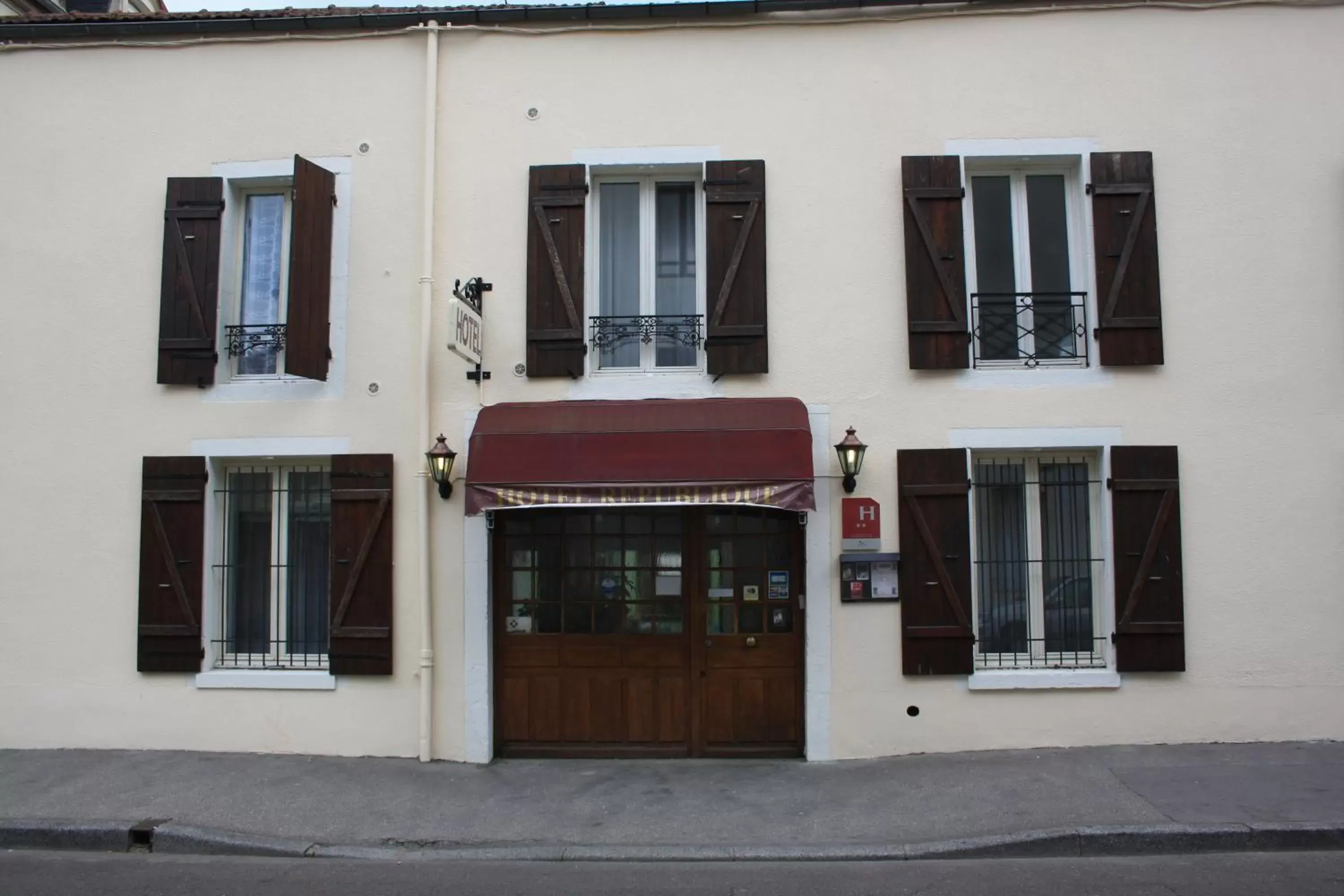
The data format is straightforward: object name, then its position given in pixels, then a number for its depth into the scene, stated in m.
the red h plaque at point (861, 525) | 8.26
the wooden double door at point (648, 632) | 8.46
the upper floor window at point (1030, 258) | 8.29
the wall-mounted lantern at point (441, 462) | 8.20
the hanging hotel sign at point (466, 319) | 7.77
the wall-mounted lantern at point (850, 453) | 8.05
